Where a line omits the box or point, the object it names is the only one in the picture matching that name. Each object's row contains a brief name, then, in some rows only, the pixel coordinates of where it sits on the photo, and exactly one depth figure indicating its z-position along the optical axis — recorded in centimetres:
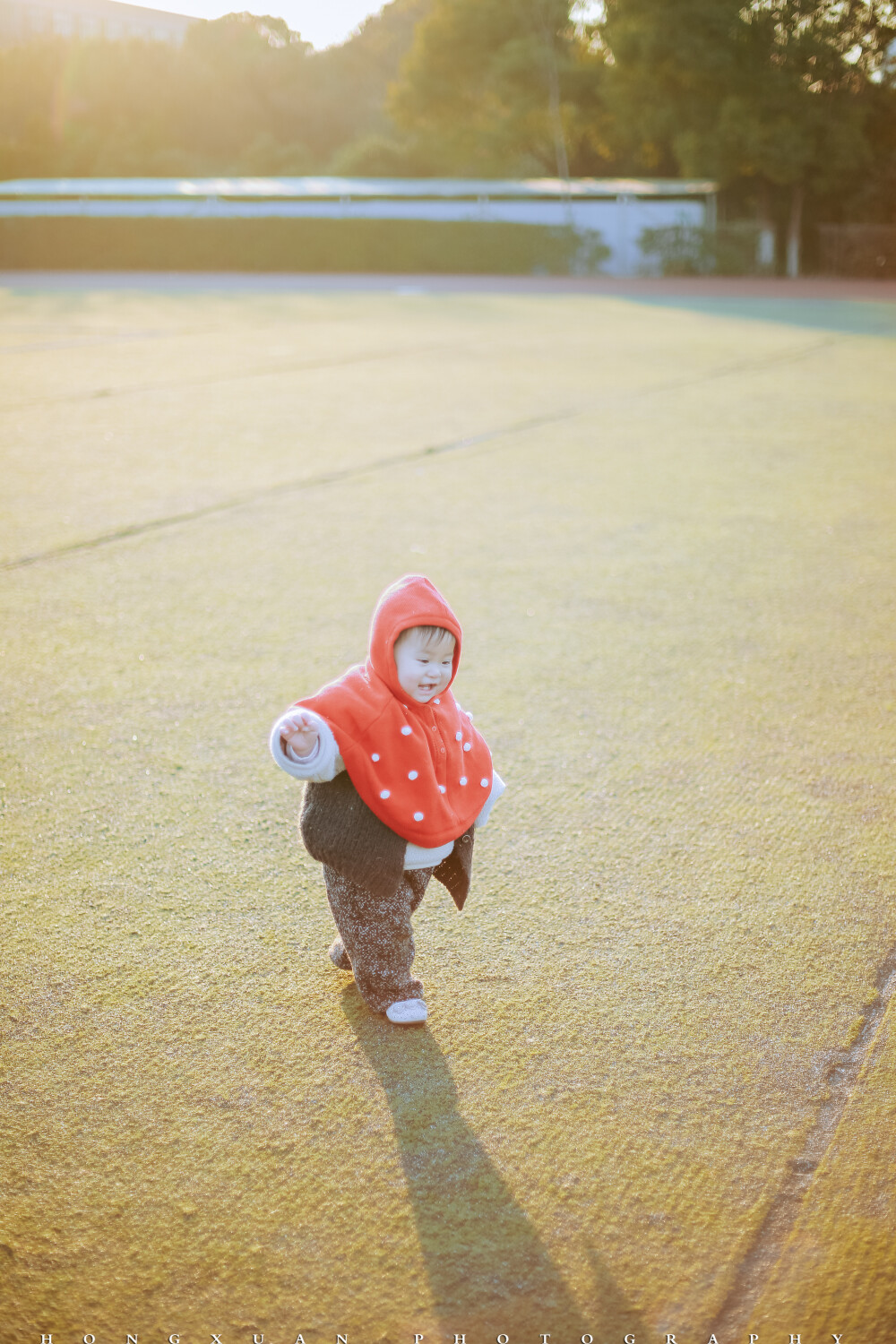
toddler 192
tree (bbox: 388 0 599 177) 3316
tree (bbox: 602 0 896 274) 2538
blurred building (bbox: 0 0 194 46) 5044
